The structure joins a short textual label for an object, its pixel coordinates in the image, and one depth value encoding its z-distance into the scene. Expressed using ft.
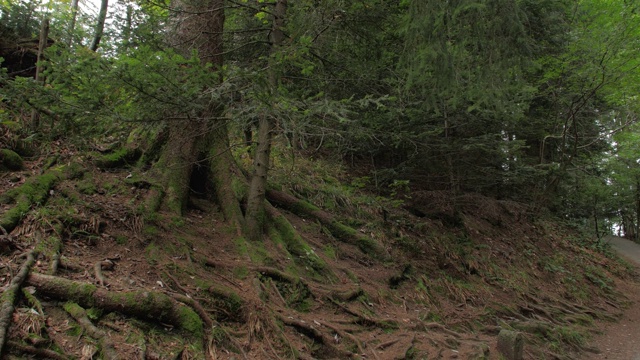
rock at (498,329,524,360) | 18.49
